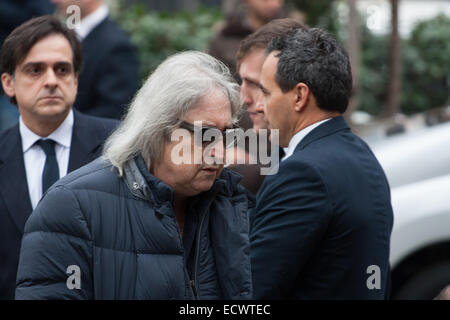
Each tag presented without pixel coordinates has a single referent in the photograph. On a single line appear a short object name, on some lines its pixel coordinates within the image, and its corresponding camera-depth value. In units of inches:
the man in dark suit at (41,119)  292.2
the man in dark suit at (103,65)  432.1
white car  411.5
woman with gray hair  212.7
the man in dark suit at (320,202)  258.8
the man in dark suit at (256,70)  310.5
